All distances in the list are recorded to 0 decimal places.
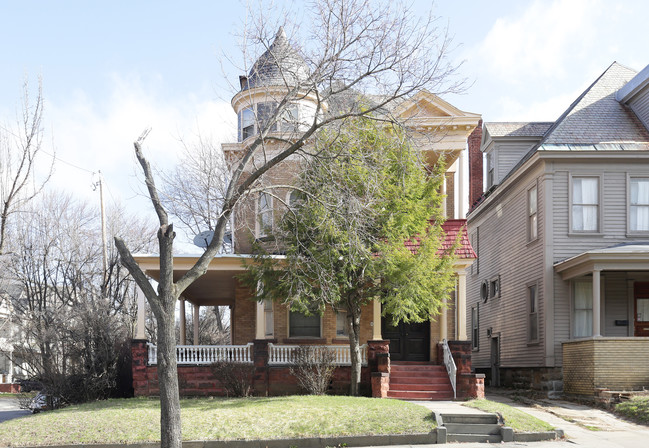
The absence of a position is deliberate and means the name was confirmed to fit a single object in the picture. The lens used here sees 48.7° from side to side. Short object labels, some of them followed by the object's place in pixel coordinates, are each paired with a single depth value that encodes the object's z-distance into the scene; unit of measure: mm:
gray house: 18891
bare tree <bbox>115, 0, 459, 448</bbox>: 11008
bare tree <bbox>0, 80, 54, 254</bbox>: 13125
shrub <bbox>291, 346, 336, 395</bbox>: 17656
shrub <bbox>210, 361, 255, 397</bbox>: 18266
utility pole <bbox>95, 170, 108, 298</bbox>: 30505
